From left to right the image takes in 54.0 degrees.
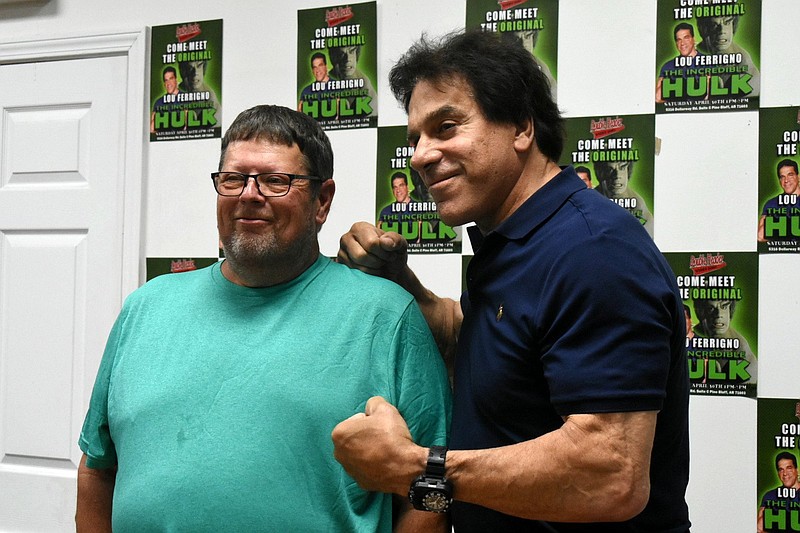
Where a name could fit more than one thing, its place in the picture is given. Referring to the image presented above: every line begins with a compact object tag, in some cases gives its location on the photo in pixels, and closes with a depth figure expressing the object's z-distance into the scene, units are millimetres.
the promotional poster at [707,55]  1881
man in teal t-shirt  1270
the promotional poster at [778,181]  1846
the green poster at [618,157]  1960
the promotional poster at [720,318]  1875
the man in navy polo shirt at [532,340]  948
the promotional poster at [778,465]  1829
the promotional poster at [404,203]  2121
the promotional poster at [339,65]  2186
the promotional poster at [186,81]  2342
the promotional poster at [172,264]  2324
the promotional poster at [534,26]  2035
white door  2400
